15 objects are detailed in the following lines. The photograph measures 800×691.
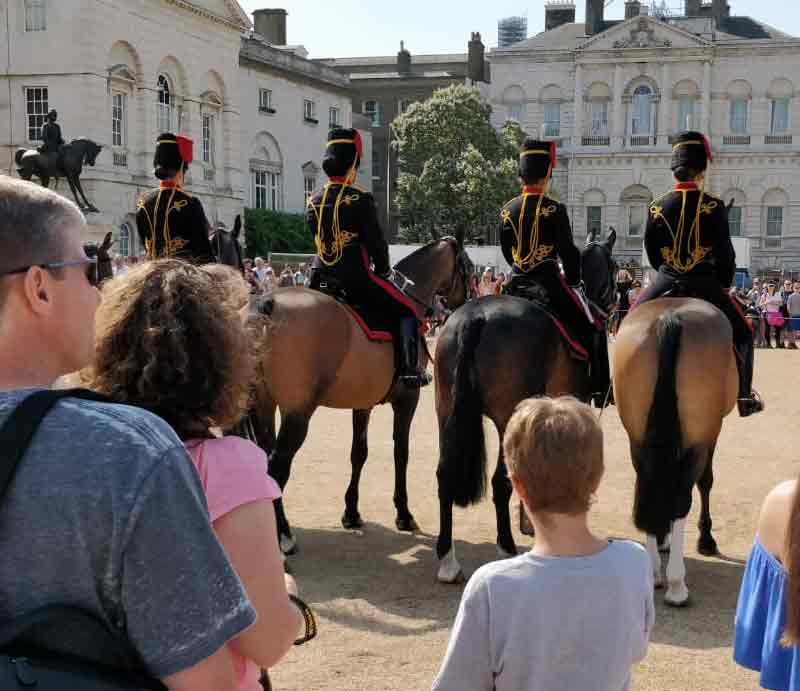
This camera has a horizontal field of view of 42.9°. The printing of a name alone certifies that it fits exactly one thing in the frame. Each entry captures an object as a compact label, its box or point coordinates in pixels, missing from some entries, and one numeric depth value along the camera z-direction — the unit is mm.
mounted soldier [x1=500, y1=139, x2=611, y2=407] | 7016
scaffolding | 79875
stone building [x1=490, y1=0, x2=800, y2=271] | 55594
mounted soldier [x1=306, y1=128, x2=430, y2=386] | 7281
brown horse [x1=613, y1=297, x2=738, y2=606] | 5926
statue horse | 23250
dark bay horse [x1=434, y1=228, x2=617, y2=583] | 6262
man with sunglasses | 1534
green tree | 47812
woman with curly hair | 2102
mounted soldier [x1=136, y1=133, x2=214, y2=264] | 8055
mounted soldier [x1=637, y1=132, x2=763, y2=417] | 6777
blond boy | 2439
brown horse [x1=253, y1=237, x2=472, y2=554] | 6695
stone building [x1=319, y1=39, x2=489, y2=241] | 64875
